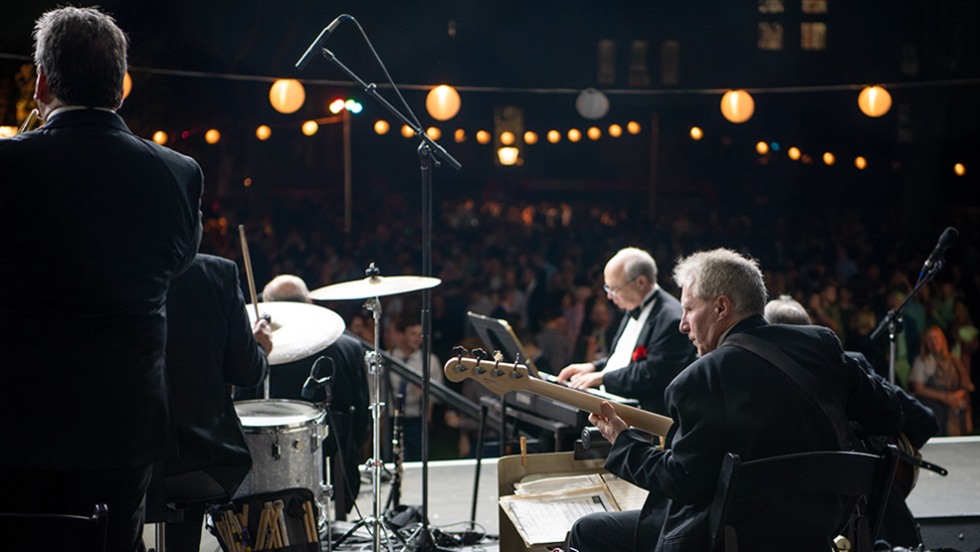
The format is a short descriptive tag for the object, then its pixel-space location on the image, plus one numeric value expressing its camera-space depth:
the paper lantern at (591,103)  10.83
